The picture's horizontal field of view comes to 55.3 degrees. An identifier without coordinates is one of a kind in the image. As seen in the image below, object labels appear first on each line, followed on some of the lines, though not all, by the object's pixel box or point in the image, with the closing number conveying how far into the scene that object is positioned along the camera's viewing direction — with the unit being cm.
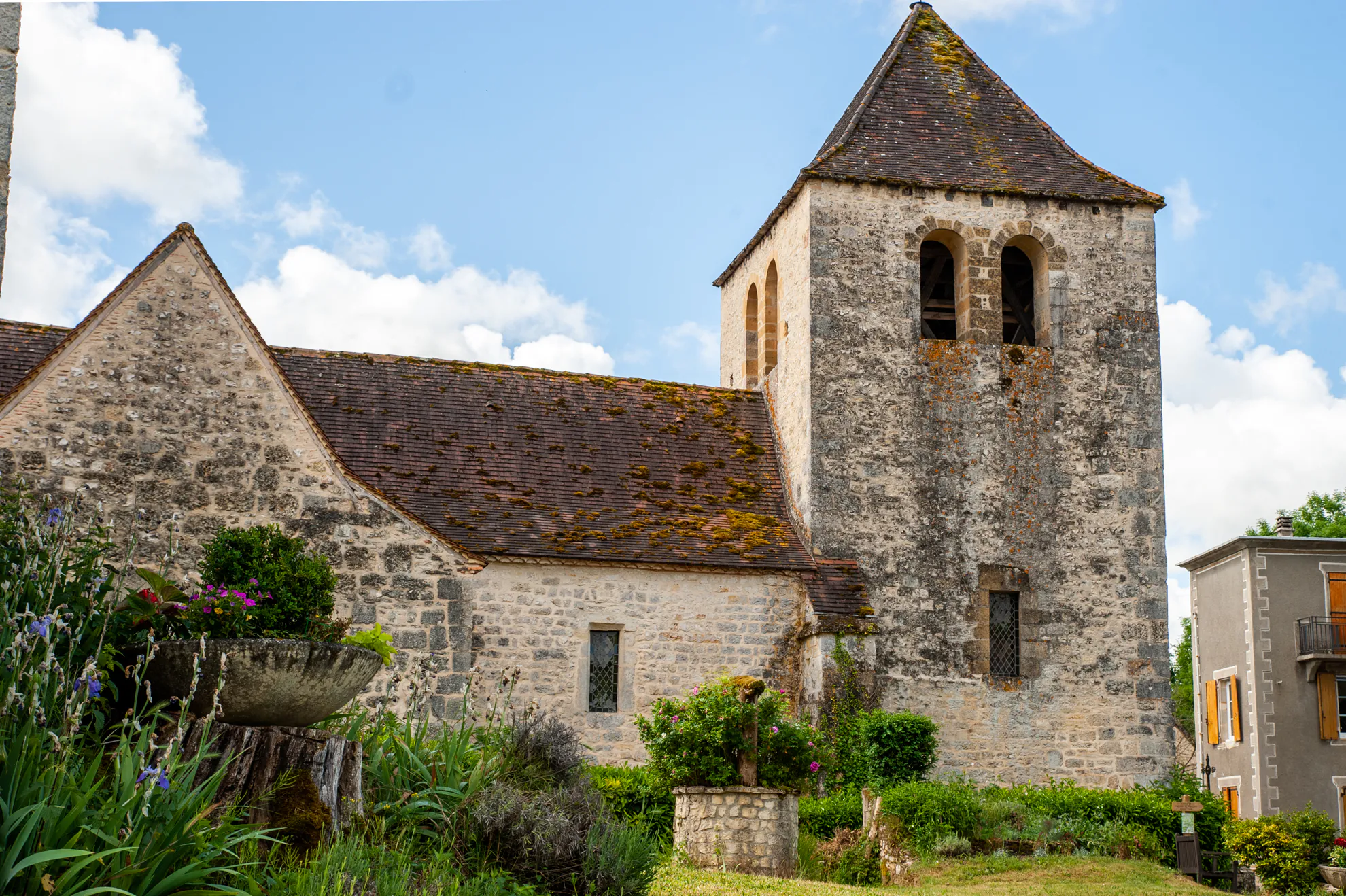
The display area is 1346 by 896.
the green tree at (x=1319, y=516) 3728
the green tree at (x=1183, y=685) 4488
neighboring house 2558
